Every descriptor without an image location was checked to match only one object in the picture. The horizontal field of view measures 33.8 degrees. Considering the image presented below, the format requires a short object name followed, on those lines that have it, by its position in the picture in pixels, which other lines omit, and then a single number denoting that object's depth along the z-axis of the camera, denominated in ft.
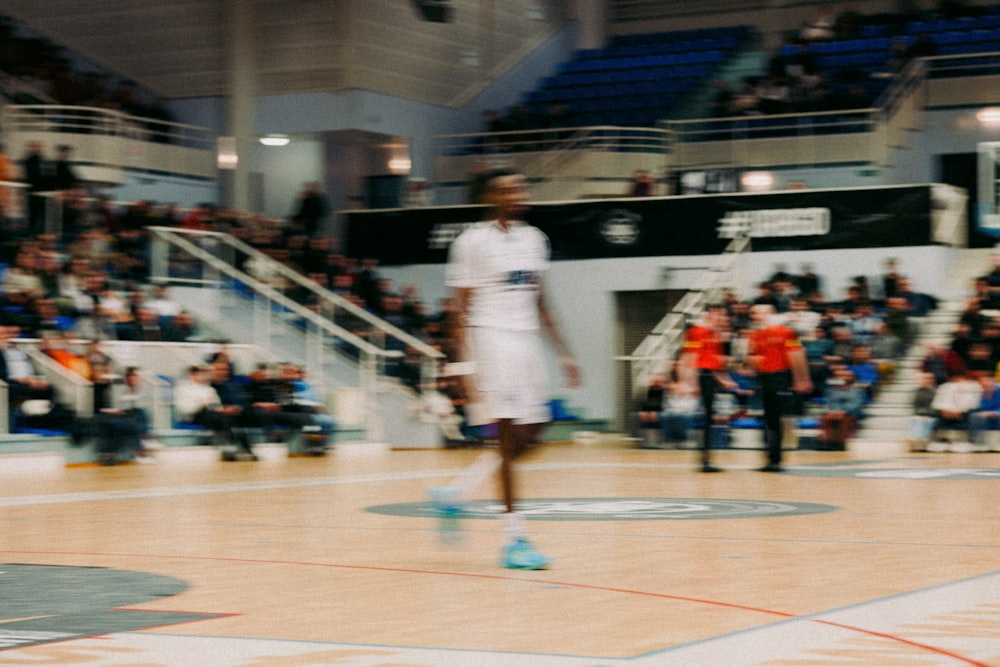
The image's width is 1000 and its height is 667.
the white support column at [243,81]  105.81
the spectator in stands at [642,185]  98.43
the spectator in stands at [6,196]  74.13
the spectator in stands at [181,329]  75.92
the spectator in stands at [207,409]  67.56
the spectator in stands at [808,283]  87.61
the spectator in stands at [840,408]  76.28
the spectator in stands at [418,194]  105.09
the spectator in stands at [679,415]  80.43
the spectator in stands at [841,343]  81.97
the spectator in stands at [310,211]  101.71
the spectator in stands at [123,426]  62.39
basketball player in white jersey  25.71
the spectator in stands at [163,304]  77.15
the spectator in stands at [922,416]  73.77
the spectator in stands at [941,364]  76.02
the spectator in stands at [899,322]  84.28
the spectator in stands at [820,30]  110.42
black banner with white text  89.97
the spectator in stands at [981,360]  76.74
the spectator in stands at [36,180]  77.46
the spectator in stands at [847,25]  110.42
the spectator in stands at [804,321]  81.92
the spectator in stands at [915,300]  85.92
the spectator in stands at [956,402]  73.61
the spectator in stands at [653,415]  81.35
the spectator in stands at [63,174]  80.94
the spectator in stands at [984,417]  72.95
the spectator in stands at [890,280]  86.63
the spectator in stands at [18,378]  61.93
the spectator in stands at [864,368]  81.05
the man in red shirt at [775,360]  52.54
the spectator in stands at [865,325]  83.97
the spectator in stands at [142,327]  72.49
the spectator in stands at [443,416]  82.23
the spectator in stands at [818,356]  79.92
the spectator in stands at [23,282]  67.82
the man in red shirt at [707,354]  53.21
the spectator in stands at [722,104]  106.22
